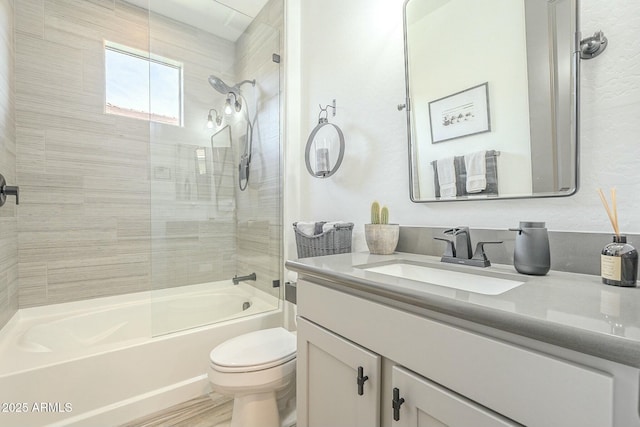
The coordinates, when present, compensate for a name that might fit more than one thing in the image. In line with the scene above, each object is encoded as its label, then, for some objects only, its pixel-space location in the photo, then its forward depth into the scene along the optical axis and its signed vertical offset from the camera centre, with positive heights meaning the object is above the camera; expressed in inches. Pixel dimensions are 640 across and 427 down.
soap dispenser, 32.5 -4.6
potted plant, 50.7 -4.3
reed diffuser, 26.1 -5.0
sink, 34.0 -8.8
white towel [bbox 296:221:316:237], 63.5 -3.0
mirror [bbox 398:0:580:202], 35.6 +17.0
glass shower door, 79.1 +14.8
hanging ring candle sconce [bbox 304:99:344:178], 68.7 +17.1
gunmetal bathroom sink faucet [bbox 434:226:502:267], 38.9 -5.6
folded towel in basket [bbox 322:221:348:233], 58.8 -2.5
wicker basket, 58.8 -5.7
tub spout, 89.7 -19.9
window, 80.2 +40.2
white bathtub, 51.4 -29.4
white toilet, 49.2 -28.4
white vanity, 17.2 -11.2
